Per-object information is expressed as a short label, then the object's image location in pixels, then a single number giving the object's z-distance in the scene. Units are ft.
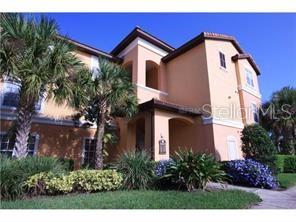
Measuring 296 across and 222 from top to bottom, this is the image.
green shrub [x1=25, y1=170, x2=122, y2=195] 25.98
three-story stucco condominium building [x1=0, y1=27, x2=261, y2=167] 46.24
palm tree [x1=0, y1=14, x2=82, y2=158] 31.01
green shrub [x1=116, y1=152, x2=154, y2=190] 30.32
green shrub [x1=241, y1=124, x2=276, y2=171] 42.06
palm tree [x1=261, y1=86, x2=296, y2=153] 70.49
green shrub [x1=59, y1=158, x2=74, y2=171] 41.97
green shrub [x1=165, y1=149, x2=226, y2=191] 28.45
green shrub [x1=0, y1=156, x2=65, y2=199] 23.88
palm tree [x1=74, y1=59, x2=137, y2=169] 38.99
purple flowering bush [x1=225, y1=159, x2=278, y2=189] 35.24
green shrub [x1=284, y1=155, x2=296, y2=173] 61.62
